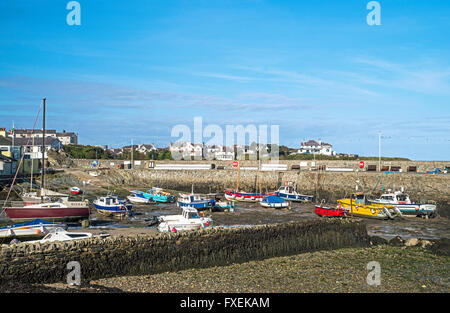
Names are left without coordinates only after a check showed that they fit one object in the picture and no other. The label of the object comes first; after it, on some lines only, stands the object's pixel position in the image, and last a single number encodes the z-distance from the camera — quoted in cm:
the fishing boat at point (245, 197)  4806
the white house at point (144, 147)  14476
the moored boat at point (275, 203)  4222
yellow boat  3456
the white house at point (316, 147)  12394
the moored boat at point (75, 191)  4634
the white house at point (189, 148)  12818
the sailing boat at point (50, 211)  2916
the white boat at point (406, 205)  3588
